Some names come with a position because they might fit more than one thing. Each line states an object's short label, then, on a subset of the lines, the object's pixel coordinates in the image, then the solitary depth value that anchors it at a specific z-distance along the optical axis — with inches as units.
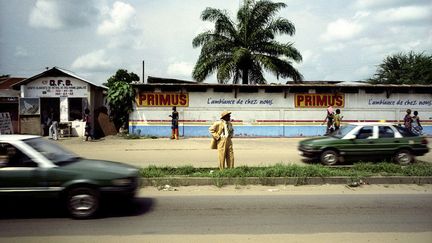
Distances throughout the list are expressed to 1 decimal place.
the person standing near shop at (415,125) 765.9
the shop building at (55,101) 834.8
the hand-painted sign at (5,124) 579.0
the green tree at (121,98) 827.4
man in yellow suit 399.9
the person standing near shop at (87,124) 764.0
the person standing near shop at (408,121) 748.6
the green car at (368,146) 466.3
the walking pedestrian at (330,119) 766.5
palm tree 1042.1
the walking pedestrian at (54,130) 778.0
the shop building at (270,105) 838.5
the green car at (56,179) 247.0
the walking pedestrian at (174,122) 791.1
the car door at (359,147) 465.7
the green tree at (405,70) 1624.0
